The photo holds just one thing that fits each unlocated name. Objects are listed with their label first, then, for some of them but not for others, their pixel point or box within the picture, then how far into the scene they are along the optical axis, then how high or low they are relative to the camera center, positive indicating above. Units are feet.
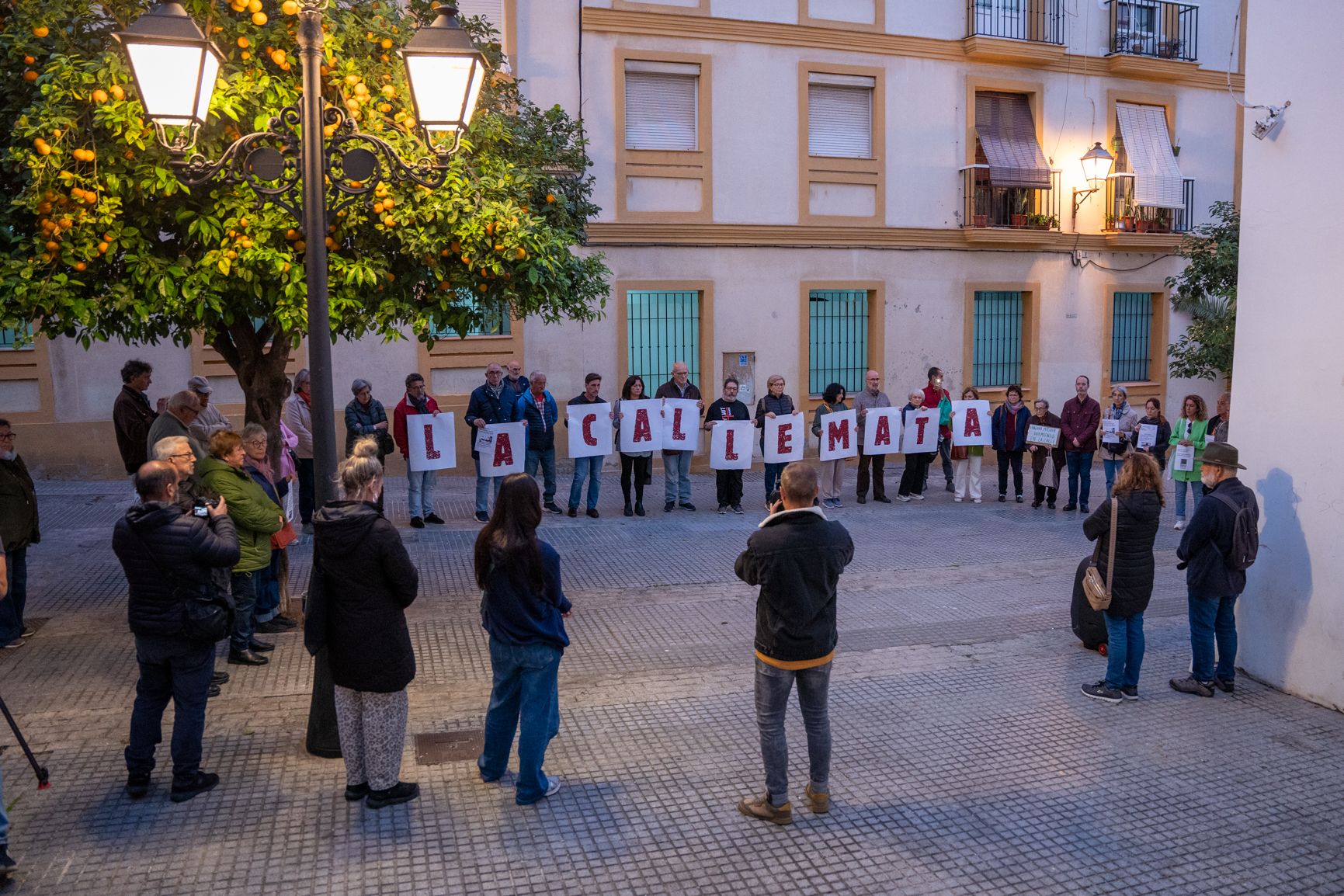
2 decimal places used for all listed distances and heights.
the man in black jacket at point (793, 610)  16.25 -3.92
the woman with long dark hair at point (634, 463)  43.80 -4.47
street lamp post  18.49 +4.34
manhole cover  19.31 -7.19
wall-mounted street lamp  61.05 +10.57
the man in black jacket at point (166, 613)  17.01 -4.04
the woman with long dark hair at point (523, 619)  16.44 -4.12
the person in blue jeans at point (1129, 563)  22.03 -4.40
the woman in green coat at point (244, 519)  22.52 -3.46
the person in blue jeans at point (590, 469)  43.39 -4.66
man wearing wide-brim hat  21.99 -4.39
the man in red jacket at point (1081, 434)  44.27 -3.53
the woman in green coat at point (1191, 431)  39.47 -3.07
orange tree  22.61 +3.24
